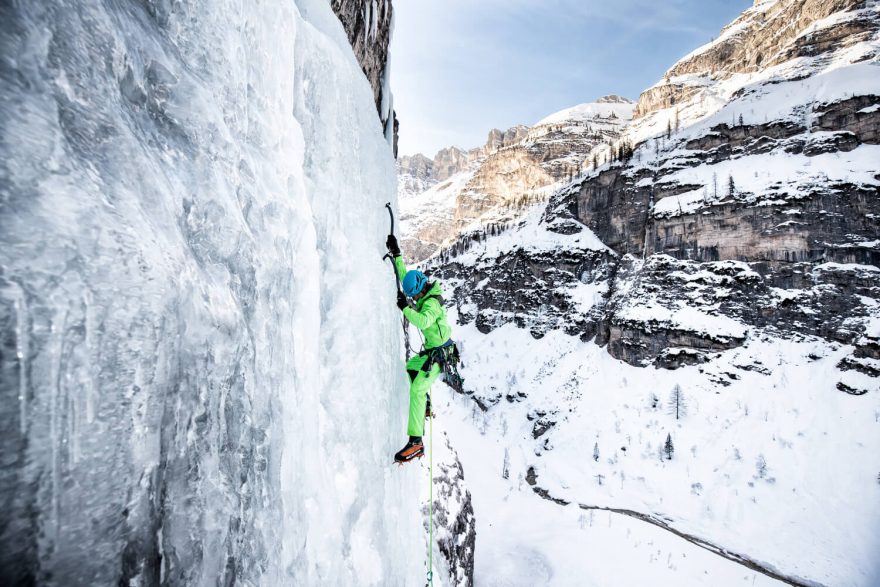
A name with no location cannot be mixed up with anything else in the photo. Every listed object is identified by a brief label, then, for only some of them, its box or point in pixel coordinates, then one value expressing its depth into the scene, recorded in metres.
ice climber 3.88
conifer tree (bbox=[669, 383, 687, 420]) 30.08
